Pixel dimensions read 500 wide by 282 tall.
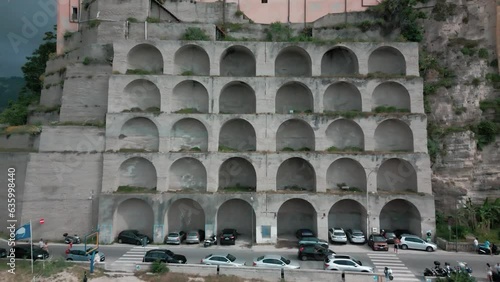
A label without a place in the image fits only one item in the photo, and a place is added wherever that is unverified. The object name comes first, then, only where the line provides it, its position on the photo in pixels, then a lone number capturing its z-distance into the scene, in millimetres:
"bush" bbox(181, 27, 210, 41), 36000
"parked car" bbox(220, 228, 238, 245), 30344
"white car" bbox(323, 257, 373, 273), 23141
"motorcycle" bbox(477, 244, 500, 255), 27719
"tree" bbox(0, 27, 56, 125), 49031
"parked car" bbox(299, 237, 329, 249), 27984
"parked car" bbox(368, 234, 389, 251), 28859
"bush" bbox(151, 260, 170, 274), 22469
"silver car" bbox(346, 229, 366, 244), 30719
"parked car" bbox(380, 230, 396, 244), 30062
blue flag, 23594
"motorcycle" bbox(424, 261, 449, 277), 22381
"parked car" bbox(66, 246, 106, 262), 24781
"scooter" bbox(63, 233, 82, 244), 30219
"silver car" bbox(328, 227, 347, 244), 30620
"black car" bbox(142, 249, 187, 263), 24547
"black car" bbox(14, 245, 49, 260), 24812
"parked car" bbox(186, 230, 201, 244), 30547
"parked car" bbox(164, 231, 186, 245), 30422
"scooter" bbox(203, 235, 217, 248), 29906
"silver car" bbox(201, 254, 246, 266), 23831
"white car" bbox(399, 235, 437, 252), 28750
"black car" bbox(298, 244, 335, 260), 26250
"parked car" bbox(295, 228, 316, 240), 31281
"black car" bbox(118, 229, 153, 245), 30391
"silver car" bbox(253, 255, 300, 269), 23609
